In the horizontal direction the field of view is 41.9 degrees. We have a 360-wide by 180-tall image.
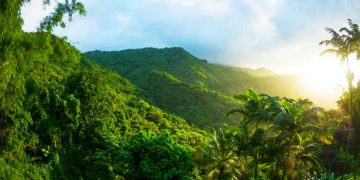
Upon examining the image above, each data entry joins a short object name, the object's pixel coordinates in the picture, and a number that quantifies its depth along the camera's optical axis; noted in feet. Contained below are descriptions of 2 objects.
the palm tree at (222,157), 125.49
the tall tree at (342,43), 139.85
